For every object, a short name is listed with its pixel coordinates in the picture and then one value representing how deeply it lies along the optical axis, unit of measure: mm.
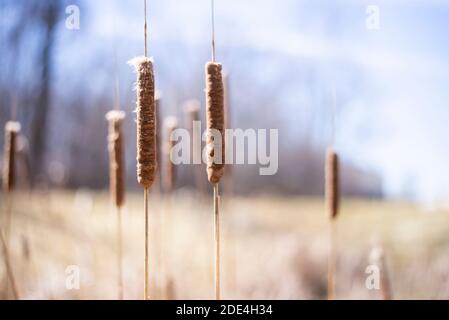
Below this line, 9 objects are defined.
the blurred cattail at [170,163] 1926
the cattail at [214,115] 1225
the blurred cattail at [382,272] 1796
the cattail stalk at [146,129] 1220
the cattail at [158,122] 1809
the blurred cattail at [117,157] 1612
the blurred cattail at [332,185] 1803
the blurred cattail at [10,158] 1782
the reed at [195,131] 2010
